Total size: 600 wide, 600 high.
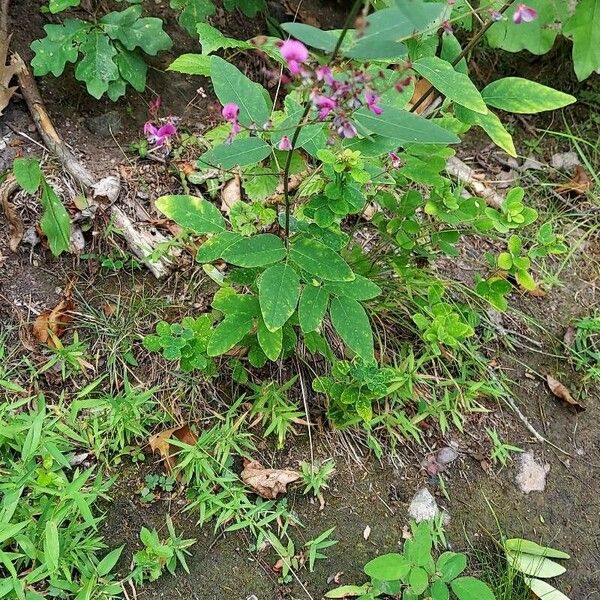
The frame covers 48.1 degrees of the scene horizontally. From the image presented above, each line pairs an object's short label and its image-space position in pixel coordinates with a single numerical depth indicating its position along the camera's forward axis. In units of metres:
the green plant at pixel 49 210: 0.65
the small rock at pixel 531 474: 0.66
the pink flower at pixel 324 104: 0.37
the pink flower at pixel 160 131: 0.46
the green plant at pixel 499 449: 0.67
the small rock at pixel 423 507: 0.63
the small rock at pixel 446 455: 0.66
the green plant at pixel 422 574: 0.53
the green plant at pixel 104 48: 0.68
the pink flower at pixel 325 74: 0.36
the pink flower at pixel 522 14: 0.39
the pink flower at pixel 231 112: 0.42
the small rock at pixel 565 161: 0.90
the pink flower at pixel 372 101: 0.38
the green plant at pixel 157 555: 0.54
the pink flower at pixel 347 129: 0.39
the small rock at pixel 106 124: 0.75
